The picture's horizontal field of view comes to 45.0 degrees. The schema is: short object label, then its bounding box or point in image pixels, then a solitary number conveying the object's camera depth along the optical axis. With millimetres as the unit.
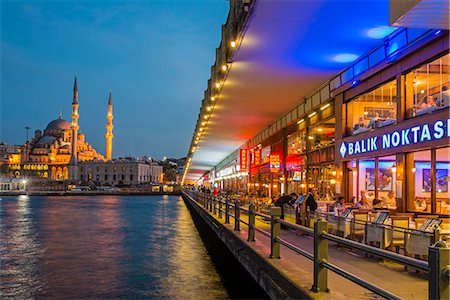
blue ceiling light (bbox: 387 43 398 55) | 15456
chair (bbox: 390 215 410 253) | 9527
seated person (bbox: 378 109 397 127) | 16203
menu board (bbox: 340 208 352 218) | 13495
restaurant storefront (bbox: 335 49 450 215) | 13695
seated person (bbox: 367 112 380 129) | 17495
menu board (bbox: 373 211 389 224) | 10930
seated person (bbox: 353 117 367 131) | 18791
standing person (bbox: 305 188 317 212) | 15656
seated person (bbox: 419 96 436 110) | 14010
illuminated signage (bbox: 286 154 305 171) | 28200
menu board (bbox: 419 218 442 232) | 9297
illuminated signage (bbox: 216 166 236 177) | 60331
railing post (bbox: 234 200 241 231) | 13827
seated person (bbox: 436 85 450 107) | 13281
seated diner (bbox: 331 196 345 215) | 15756
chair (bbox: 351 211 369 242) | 11483
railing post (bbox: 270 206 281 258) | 8805
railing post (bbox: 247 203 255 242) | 11598
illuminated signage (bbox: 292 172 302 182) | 28112
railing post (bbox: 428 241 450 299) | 3666
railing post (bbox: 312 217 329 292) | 6223
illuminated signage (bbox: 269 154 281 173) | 32531
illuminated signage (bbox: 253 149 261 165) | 42844
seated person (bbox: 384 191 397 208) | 16531
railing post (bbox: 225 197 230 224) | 17094
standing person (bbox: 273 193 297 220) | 19141
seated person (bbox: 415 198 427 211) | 14775
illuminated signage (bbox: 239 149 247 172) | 49281
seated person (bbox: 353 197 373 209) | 15500
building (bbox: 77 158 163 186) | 193250
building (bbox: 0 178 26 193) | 146500
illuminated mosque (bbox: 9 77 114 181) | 164138
